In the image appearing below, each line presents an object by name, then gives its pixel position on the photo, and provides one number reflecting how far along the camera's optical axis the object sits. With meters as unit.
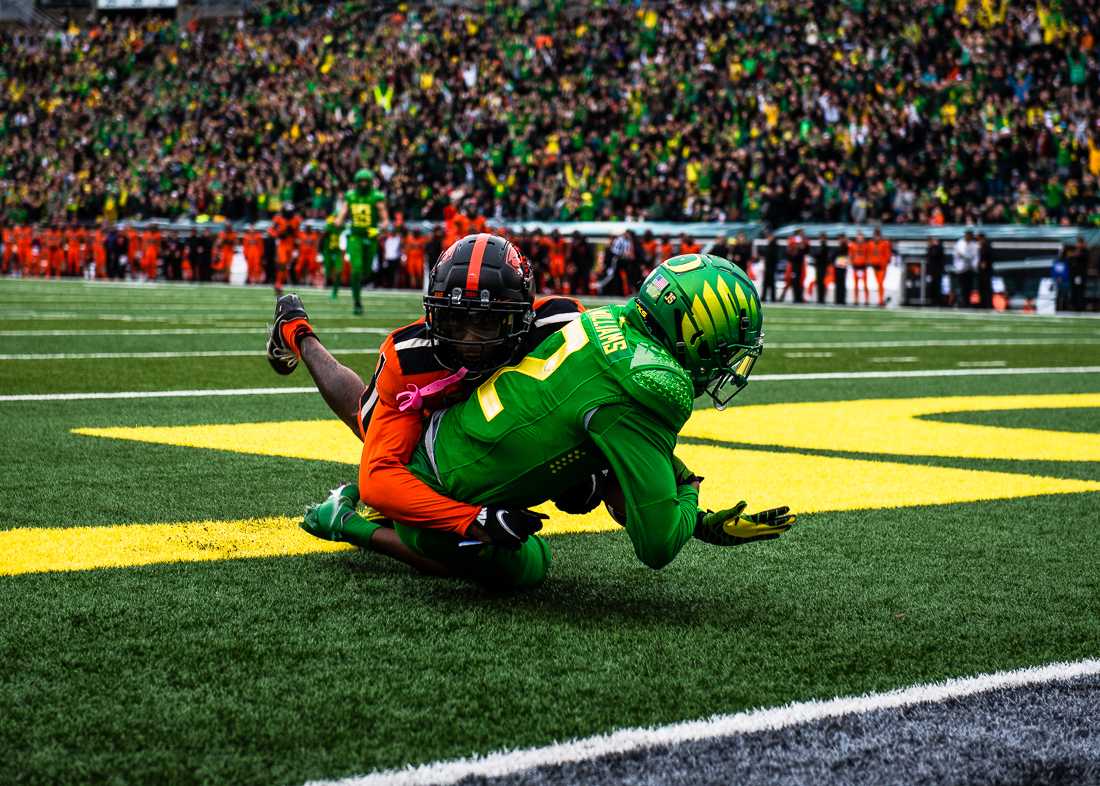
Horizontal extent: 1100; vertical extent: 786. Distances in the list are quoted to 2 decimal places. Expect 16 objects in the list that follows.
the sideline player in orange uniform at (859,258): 26.55
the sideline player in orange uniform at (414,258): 32.25
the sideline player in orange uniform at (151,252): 37.66
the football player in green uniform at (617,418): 3.30
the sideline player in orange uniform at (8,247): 40.81
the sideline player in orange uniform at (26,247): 39.97
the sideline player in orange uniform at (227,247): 36.09
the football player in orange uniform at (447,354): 3.45
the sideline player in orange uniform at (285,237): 31.05
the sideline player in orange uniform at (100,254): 38.53
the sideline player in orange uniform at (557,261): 30.56
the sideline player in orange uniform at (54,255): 39.34
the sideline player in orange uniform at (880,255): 26.30
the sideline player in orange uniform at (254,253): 35.53
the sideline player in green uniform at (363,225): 18.67
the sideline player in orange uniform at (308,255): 34.19
